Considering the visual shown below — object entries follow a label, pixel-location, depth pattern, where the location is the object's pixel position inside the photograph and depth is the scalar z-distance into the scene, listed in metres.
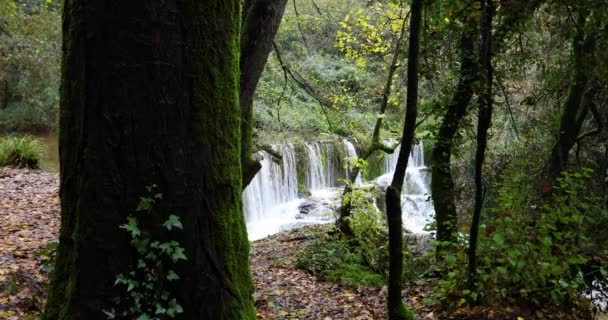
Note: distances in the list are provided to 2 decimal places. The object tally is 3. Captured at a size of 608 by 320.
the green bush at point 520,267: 3.75
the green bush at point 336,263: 6.16
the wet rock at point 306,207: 13.76
